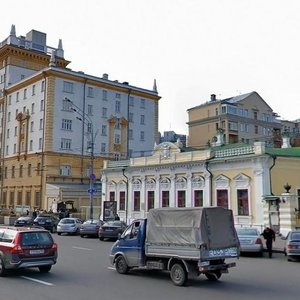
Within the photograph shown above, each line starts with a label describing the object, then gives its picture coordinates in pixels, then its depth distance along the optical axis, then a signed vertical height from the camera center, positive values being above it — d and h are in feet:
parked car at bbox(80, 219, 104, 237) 111.86 -4.20
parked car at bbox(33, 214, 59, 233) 132.98 -3.27
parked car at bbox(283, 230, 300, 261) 64.08 -4.68
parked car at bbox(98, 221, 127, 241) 100.94 -4.18
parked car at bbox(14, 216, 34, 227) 132.77 -3.06
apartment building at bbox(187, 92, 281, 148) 284.41 +59.95
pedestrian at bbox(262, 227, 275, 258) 72.18 -4.02
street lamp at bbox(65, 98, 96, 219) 208.64 +43.90
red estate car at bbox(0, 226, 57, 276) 45.42 -3.88
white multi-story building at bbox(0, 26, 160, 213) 202.18 +42.83
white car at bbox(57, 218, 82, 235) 120.26 -3.99
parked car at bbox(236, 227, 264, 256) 72.43 -4.98
